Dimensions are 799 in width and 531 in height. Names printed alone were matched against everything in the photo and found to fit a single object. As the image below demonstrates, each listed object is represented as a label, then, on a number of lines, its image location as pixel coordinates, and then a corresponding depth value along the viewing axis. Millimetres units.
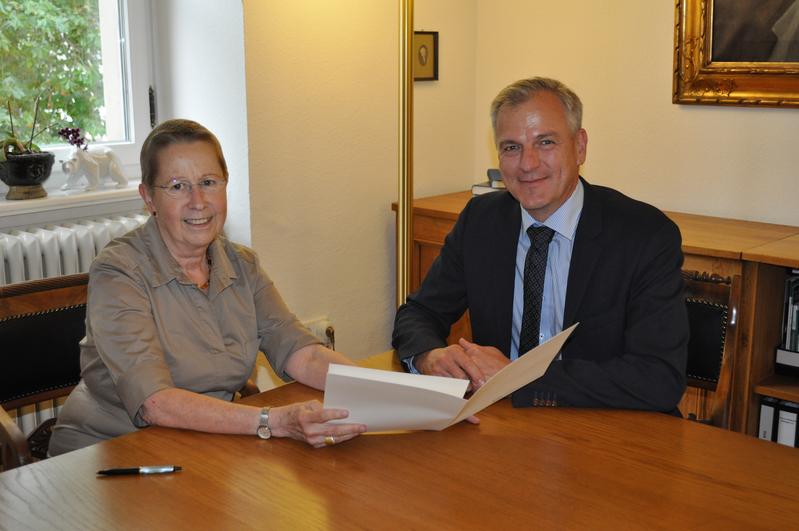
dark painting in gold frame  3143
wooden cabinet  2775
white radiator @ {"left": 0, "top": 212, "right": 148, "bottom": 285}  2836
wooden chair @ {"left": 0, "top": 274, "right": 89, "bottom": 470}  2131
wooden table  1344
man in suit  1910
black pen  1482
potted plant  2951
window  3076
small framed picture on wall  3746
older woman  1845
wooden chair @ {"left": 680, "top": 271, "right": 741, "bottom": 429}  2062
